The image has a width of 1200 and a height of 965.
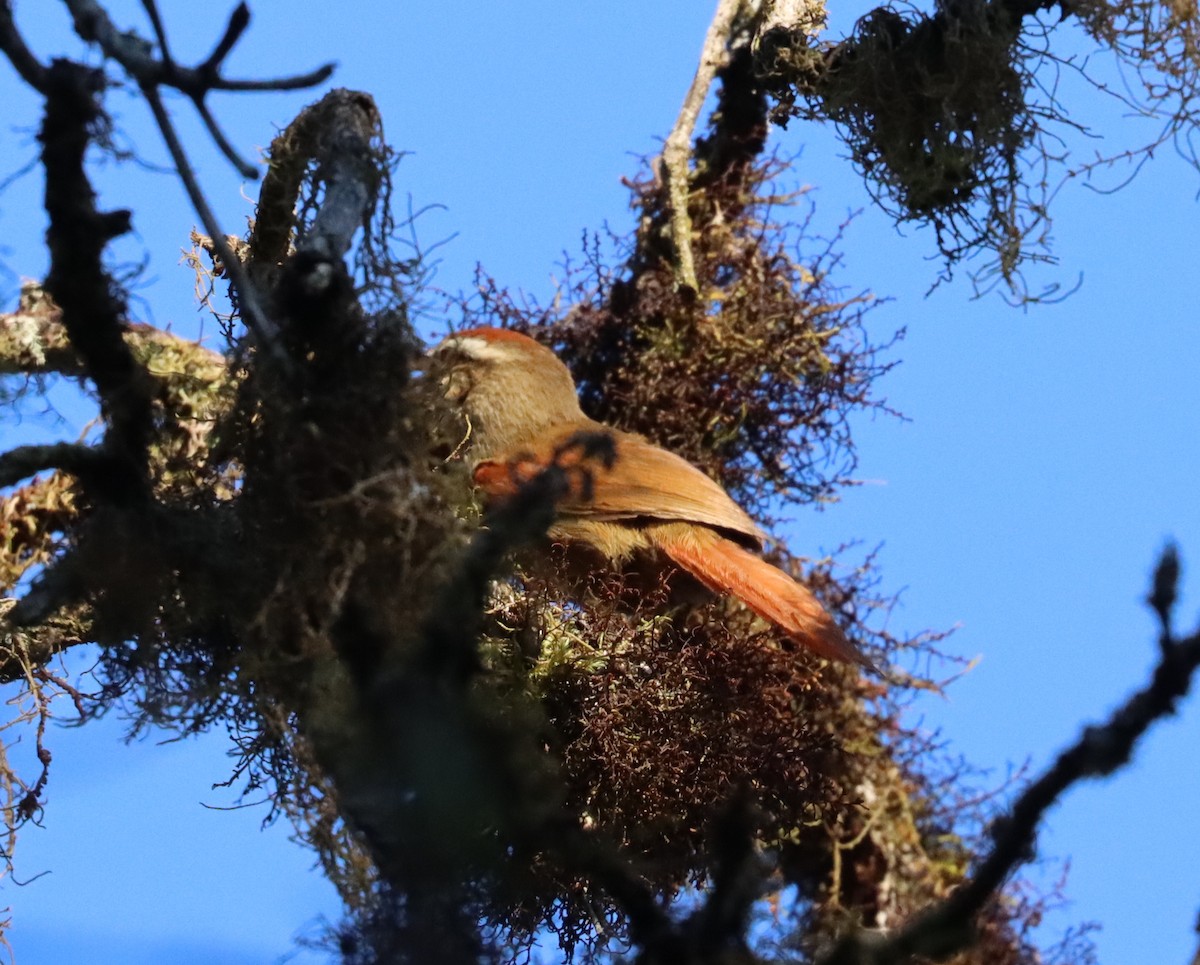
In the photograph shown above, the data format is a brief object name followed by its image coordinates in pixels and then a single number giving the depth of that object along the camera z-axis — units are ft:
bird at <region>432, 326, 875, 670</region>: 27.91
